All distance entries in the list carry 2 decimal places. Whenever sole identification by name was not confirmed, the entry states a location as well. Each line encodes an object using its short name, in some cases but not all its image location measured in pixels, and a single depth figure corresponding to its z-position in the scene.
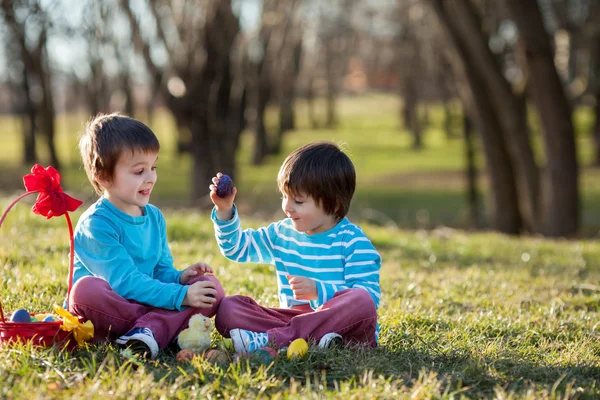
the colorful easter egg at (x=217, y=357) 3.14
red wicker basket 3.14
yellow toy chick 3.32
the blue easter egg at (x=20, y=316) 3.24
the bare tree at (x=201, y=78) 12.07
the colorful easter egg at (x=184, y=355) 3.17
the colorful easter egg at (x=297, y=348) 3.18
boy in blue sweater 3.34
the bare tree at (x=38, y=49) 14.47
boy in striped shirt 3.42
